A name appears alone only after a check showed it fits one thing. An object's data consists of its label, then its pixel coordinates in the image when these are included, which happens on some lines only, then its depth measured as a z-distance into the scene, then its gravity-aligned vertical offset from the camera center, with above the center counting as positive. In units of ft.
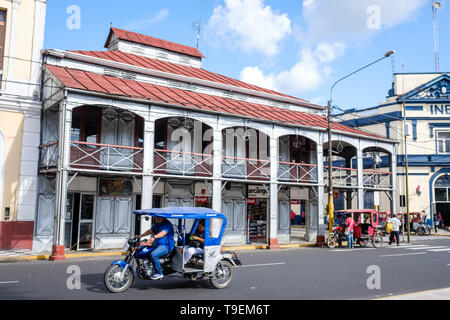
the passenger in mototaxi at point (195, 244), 31.40 -3.15
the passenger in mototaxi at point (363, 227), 69.46 -3.55
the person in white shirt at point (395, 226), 71.97 -3.43
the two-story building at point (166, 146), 57.47 +9.50
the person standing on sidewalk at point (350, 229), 66.75 -3.85
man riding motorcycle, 29.94 -2.83
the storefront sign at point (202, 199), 70.16 +0.74
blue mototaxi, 29.19 -4.23
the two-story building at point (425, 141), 114.73 +18.44
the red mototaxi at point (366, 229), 69.41 -3.90
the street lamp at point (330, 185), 70.18 +3.49
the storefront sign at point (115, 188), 61.46 +2.20
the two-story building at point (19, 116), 56.18 +11.75
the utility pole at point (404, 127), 110.98 +21.51
